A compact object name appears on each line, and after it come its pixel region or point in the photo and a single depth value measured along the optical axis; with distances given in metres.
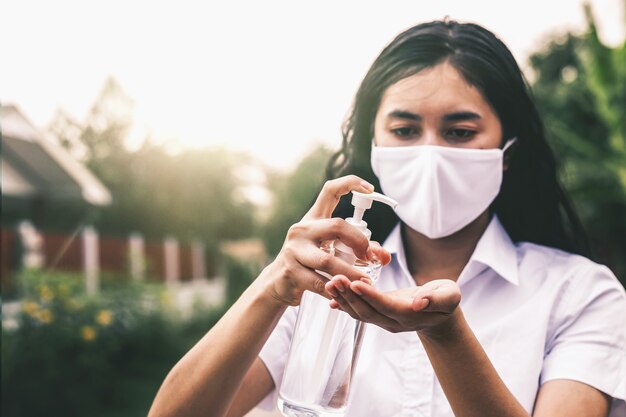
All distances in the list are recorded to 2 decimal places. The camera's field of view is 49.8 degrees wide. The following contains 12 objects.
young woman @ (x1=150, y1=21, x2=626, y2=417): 1.24
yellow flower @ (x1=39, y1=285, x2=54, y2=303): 5.25
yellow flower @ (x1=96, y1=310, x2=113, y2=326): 5.88
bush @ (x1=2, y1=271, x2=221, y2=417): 4.88
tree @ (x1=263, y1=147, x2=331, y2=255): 28.70
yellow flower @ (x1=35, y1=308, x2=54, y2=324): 5.05
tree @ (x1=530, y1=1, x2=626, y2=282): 7.37
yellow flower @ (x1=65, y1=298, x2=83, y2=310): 5.46
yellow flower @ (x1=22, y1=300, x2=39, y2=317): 4.98
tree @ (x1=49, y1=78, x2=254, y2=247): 22.22
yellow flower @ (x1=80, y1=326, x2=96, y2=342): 5.50
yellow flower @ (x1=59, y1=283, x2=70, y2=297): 5.37
